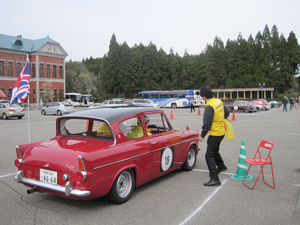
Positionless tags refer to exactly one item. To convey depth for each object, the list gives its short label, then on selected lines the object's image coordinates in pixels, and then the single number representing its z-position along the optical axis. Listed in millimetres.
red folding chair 5064
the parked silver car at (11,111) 24656
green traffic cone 5671
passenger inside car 4539
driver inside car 4789
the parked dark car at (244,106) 32281
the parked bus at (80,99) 64300
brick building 59250
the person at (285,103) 32181
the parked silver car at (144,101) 43997
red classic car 3812
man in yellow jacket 5270
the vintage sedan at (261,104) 37631
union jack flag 11125
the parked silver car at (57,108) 30828
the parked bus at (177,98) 52094
